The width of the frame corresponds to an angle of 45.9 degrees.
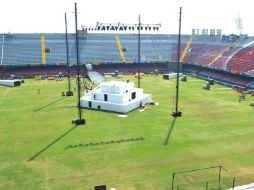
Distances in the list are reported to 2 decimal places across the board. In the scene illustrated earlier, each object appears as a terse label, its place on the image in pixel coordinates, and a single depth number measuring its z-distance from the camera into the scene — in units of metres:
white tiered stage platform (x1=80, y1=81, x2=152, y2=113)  48.09
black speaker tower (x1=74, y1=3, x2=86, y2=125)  41.03
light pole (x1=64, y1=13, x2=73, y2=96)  60.48
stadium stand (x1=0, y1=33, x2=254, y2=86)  87.31
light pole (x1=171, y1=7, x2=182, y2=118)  45.12
